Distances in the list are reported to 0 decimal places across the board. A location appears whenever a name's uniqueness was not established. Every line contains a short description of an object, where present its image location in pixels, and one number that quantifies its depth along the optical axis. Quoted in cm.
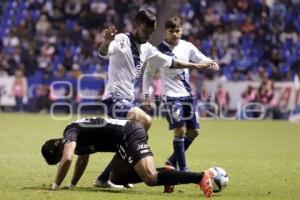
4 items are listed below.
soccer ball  1919
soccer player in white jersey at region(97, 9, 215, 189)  2045
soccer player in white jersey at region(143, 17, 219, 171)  2359
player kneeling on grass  1856
